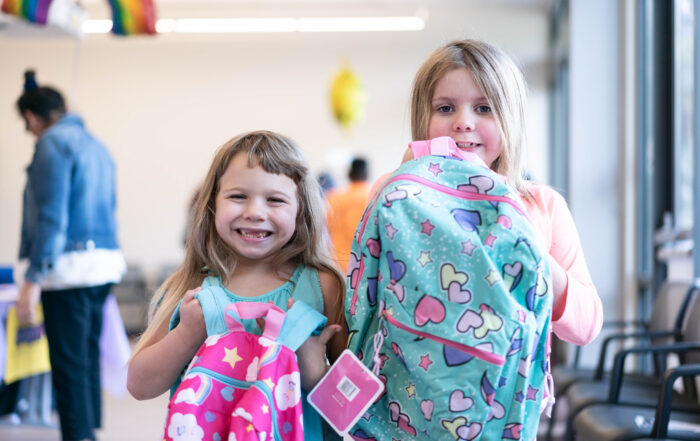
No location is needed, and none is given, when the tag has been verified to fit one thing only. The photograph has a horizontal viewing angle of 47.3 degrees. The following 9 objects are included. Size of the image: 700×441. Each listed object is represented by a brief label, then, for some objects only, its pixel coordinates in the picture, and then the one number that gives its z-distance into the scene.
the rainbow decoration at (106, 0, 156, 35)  4.05
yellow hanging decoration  6.88
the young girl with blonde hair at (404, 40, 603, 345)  1.34
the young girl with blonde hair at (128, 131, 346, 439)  1.31
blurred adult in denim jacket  3.17
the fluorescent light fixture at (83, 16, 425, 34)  8.09
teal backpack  1.09
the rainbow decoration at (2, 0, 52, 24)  3.73
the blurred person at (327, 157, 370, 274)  4.57
